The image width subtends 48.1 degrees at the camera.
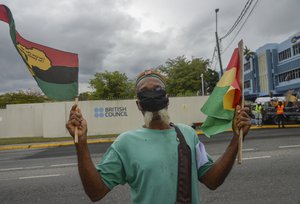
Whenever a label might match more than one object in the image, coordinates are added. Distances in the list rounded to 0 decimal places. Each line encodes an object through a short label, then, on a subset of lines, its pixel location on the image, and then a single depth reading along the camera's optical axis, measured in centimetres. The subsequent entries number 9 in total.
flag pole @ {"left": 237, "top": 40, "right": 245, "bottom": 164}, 223
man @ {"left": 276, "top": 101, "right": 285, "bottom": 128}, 1889
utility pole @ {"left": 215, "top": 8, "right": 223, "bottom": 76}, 2547
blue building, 4469
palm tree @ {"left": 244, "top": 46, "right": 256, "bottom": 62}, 5775
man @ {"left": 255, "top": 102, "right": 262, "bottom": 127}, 2018
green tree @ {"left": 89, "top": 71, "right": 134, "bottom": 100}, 4569
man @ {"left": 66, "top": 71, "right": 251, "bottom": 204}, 192
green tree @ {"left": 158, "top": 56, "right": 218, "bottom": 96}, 5256
